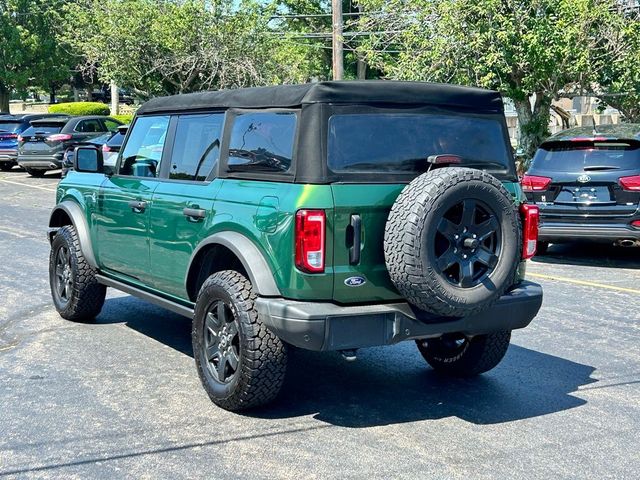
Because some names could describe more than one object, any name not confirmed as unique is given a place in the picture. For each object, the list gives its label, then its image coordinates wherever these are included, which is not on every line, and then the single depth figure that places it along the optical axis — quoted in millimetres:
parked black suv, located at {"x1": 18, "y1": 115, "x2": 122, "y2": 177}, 24031
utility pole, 22031
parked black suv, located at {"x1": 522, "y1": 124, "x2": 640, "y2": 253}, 10570
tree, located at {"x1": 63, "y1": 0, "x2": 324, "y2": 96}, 31328
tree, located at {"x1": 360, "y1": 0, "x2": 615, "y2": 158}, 16766
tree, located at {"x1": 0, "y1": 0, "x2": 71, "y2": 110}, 46438
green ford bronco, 4844
